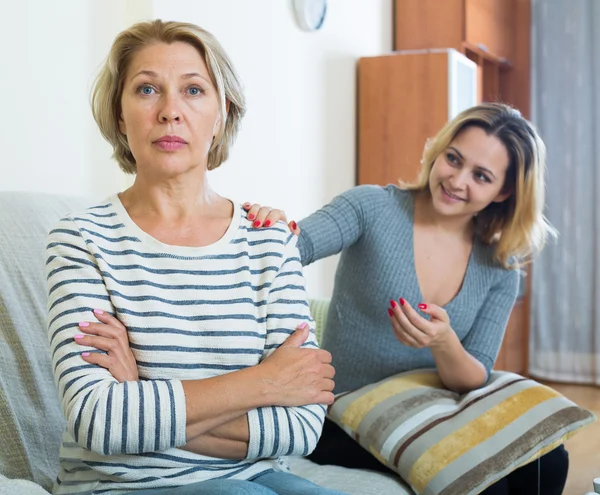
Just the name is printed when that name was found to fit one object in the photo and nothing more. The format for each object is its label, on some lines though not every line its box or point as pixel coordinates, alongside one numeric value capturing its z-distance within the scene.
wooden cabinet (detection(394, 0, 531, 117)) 4.25
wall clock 3.49
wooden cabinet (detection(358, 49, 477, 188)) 3.97
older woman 1.16
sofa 1.49
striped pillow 1.67
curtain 4.90
